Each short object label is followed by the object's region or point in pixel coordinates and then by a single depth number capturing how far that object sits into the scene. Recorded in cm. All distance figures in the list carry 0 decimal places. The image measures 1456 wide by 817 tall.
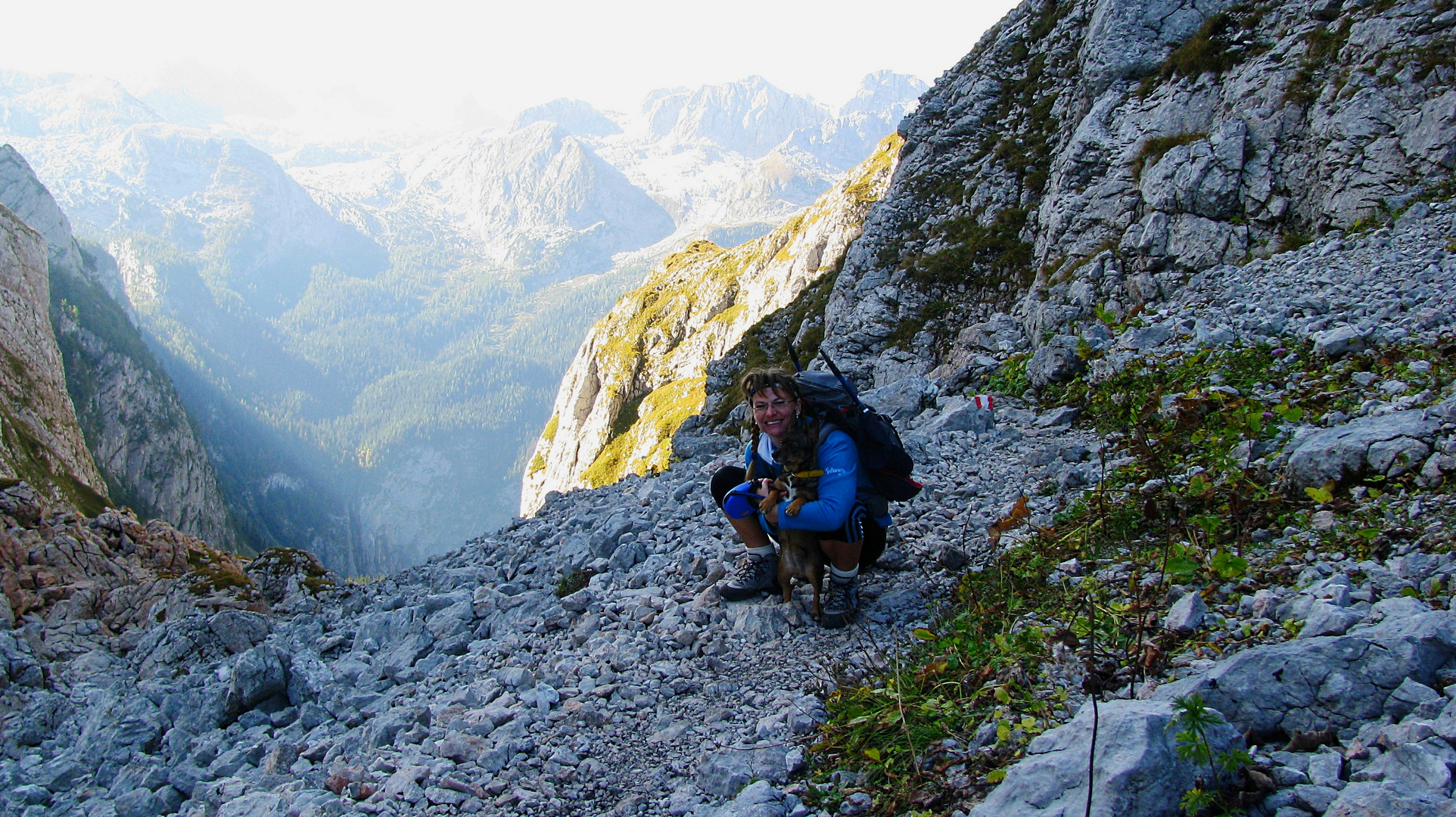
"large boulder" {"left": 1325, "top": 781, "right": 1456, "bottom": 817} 229
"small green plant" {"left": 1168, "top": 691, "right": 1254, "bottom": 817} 270
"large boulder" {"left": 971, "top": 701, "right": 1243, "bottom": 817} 283
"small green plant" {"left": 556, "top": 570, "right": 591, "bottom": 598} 930
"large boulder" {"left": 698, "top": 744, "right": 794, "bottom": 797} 455
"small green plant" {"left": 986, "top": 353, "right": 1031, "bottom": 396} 1450
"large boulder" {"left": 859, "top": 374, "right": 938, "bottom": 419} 1564
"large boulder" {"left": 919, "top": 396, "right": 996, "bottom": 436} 1261
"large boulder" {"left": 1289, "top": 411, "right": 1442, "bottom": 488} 491
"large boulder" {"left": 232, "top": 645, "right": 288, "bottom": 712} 793
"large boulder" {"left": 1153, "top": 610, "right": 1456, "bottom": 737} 292
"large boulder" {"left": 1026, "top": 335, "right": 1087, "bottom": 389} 1351
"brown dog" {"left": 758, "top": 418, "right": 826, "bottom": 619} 620
